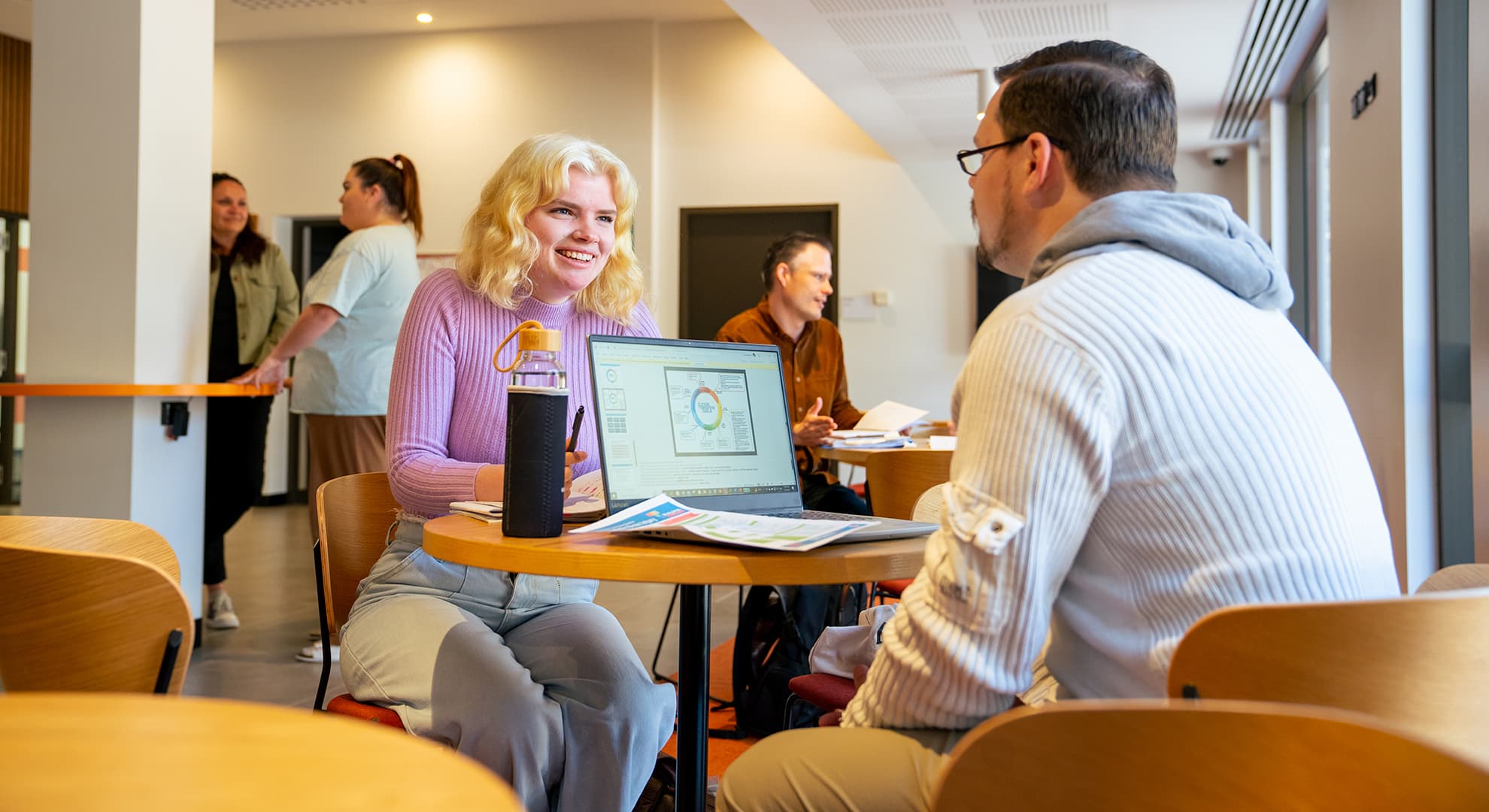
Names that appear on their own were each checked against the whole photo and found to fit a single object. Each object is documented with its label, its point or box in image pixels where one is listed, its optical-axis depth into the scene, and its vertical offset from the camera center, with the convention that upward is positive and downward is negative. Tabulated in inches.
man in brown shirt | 172.1 +15.7
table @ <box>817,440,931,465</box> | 142.7 -3.8
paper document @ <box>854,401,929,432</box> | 160.1 +1.3
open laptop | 60.2 -0.1
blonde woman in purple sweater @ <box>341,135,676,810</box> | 62.1 -9.6
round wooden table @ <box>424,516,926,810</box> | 48.7 -6.1
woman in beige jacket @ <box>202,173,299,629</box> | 167.8 +15.5
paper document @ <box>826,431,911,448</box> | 142.9 -2.0
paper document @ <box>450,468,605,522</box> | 62.6 -4.8
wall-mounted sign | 150.1 +46.6
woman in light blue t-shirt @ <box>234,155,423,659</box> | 160.2 +13.6
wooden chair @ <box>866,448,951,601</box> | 109.3 -5.1
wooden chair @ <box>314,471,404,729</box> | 73.7 -7.9
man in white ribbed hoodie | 39.8 -2.7
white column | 146.5 +23.4
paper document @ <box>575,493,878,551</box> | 51.0 -5.1
